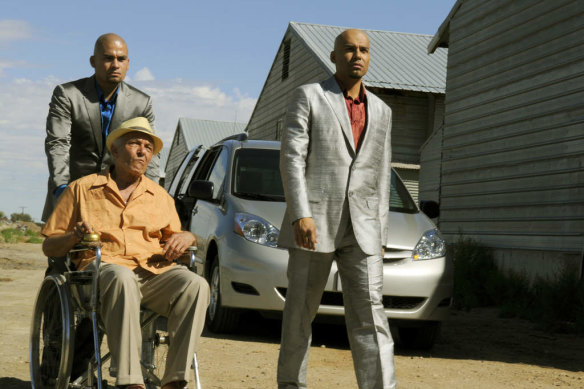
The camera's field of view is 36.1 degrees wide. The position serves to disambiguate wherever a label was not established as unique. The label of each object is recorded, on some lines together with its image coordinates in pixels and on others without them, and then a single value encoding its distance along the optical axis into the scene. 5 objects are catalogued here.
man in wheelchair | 4.32
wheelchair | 4.44
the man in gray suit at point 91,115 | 5.22
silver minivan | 7.71
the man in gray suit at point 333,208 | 4.71
